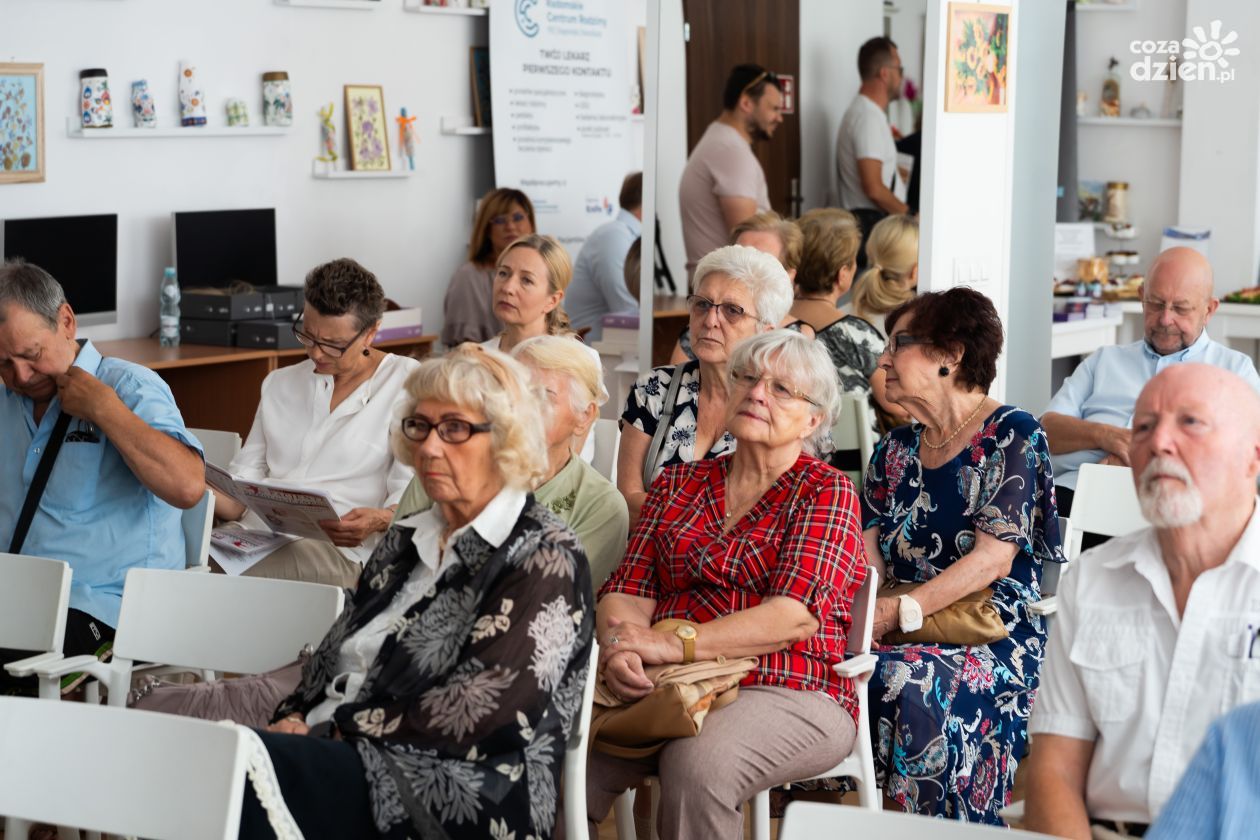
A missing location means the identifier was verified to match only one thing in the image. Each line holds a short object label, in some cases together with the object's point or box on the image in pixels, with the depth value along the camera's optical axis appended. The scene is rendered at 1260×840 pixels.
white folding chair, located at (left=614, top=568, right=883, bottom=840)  2.97
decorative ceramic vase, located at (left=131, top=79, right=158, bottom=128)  6.26
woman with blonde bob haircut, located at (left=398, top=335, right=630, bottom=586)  3.25
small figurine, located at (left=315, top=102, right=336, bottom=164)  7.13
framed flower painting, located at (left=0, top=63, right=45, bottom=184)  5.80
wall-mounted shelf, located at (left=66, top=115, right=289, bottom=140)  6.06
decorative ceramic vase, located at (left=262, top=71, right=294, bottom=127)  6.79
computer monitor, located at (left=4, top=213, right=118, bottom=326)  5.78
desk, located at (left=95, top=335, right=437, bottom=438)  6.13
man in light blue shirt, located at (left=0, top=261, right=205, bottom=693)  3.44
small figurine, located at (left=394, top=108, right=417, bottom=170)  7.51
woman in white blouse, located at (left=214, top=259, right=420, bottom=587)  4.02
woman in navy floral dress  3.22
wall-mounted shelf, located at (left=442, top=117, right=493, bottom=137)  7.74
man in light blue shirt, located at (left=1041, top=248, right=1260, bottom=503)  4.44
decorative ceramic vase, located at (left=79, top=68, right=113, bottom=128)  6.04
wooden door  6.84
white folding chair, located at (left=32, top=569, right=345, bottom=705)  2.89
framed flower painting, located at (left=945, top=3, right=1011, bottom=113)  5.27
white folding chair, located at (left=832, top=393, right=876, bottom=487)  4.47
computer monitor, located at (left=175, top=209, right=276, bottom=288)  6.40
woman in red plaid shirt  2.84
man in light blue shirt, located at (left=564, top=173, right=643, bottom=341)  7.38
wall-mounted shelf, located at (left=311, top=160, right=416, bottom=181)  7.11
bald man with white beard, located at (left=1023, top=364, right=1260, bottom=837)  2.15
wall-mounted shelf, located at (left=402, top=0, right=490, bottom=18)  7.47
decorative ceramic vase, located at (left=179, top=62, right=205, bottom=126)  6.43
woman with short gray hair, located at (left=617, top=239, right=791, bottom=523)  3.82
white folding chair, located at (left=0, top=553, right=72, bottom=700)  3.03
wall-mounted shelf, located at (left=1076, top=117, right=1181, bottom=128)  8.07
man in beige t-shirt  6.84
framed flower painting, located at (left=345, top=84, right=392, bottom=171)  7.24
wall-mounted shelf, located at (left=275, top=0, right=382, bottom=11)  6.89
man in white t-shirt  7.11
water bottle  6.23
